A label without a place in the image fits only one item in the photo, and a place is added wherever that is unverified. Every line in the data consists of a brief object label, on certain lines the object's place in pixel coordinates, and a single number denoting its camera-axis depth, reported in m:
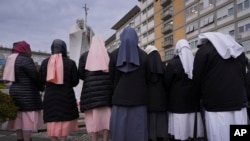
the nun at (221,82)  3.27
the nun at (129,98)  3.65
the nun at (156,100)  4.04
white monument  5.88
